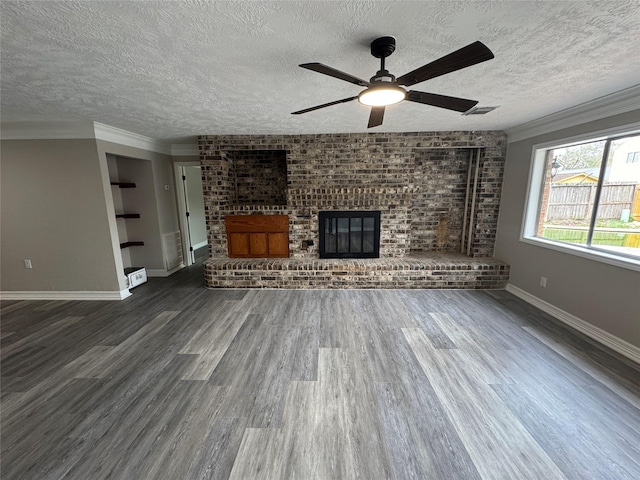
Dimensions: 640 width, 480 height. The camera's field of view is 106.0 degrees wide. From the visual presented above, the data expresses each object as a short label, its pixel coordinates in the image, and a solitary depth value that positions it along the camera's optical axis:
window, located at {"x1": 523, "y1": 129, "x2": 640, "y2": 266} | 2.35
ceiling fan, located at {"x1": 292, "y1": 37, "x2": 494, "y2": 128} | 1.24
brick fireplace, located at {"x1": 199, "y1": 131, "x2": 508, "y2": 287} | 3.95
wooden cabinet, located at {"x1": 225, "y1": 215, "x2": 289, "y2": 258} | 4.22
